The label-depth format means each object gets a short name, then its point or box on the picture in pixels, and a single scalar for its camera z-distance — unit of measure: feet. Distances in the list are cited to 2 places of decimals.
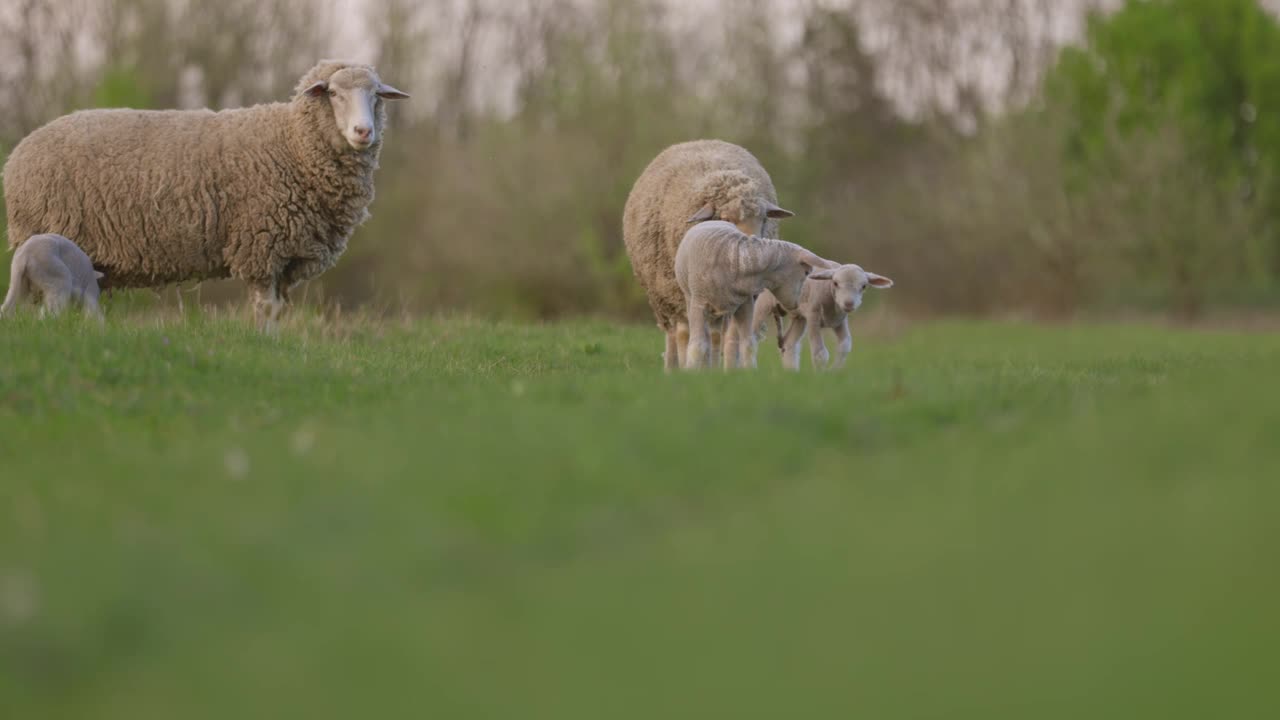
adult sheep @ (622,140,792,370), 67.62
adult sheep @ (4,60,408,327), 76.74
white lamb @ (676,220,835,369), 60.75
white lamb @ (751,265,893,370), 60.34
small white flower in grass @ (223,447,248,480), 35.45
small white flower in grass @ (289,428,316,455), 38.50
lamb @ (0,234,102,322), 69.05
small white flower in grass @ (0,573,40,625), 23.53
